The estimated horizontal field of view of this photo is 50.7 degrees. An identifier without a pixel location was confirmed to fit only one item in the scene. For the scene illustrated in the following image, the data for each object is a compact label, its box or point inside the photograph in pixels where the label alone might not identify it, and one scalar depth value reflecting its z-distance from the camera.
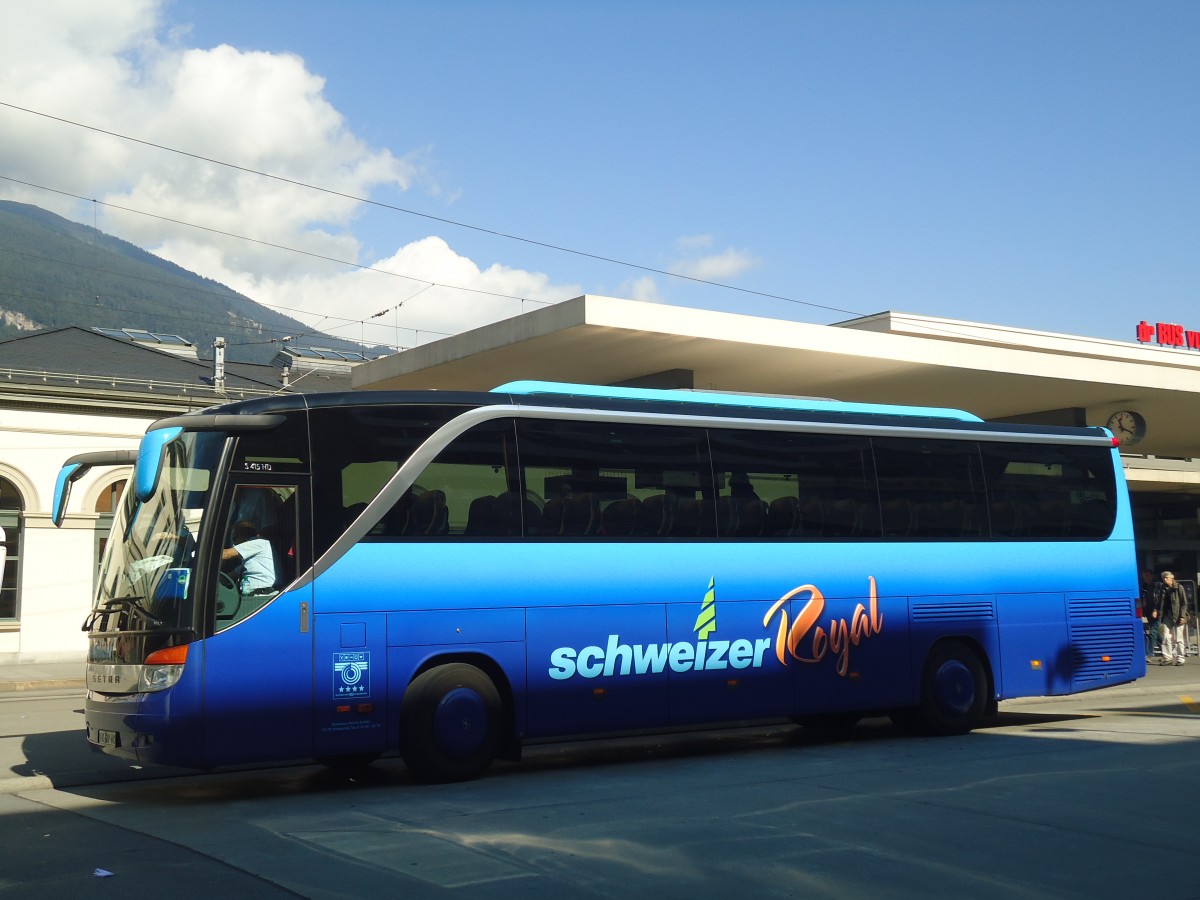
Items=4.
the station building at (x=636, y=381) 20.78
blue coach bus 10.03
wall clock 27.11
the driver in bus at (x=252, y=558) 10.03
